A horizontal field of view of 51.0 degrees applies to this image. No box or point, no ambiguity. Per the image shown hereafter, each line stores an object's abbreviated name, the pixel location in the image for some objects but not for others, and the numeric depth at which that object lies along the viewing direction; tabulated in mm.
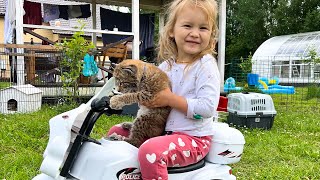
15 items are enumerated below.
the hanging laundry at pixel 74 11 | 10256
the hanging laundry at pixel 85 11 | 10391
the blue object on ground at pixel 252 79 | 8742
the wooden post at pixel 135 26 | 7871
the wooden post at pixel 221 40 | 8688
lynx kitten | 1813
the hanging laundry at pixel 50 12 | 9869
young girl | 1773
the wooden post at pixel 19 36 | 6656
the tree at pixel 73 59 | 5766
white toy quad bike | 1574
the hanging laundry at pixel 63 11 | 10104
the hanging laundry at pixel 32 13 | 9109
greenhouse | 17797
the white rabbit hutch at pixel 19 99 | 5977
